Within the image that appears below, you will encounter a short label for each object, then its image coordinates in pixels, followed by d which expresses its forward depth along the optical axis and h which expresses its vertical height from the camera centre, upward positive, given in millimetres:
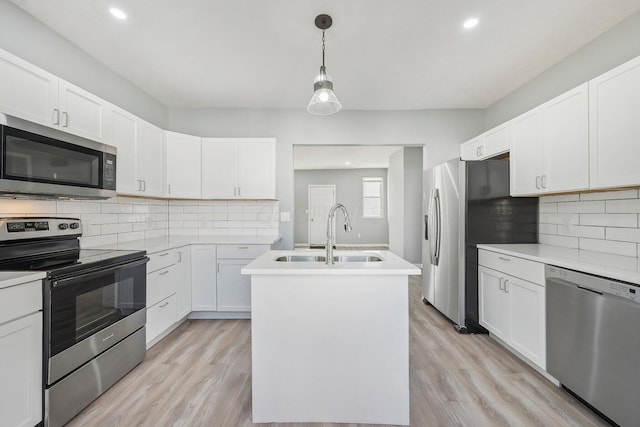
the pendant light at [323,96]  1897 +778
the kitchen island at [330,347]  1619 -740
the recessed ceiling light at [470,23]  2076 +1397
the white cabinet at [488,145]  2857 +773
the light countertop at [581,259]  1566 -296
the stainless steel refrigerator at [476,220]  2818 -47
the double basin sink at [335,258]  2049 -304
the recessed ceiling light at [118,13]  1973 +1403
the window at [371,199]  9031 +508
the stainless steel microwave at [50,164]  1509 +317
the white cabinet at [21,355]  1311 -665
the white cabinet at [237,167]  3486 +583
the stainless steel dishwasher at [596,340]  1450 -709
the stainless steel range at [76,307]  1537 -569
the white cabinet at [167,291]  2496 -715
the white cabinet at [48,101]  1624 +746
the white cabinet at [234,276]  3172 -665
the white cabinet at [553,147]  2051 +547
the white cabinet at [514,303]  2069 -706
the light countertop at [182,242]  2650 -282
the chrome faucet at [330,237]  1711 -132
